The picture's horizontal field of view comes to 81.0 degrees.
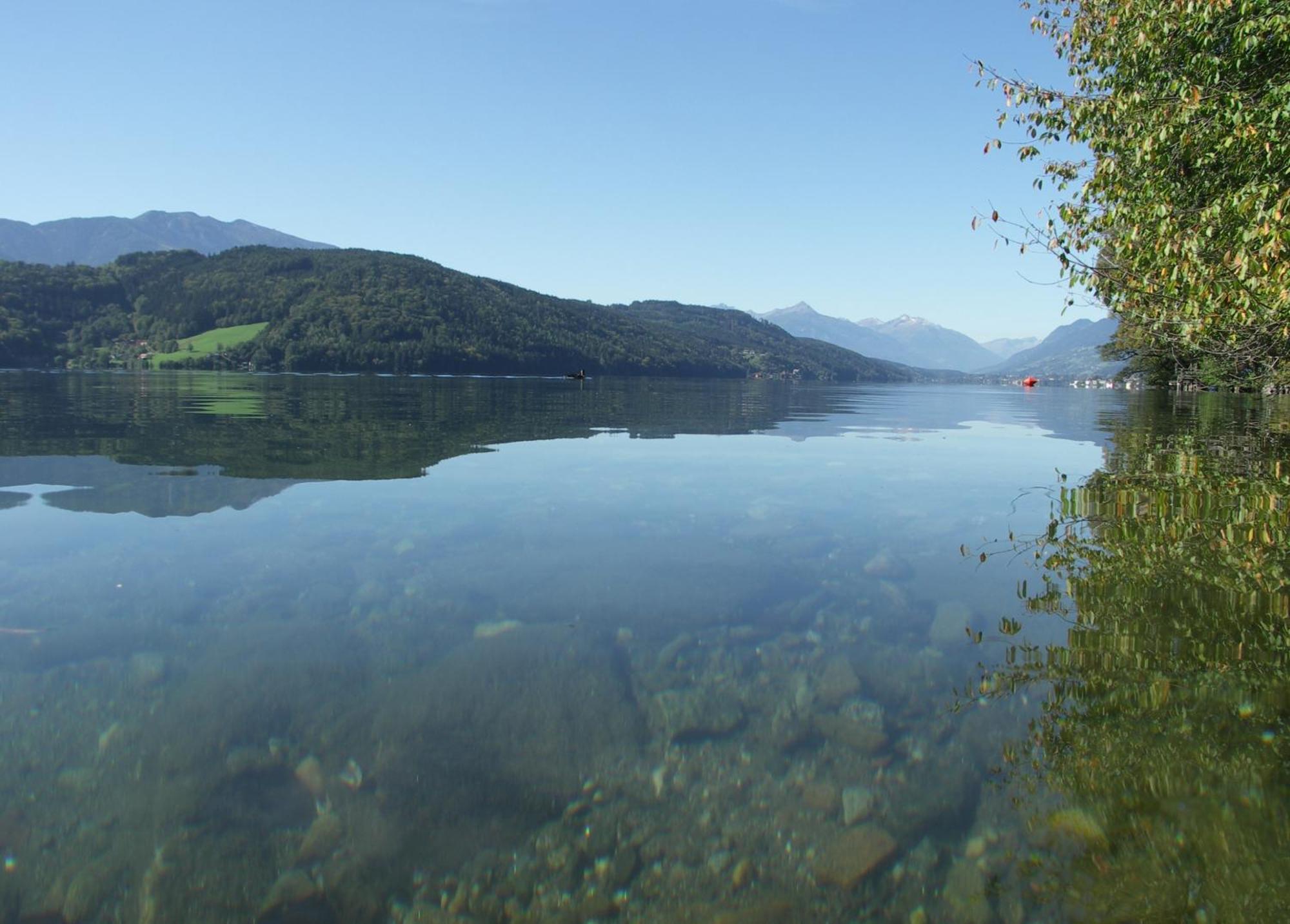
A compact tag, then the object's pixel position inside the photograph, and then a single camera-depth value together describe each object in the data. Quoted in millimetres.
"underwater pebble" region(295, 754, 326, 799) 5980
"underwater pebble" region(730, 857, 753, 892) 5066
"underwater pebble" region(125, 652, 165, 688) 7719
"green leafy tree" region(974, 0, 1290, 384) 14125
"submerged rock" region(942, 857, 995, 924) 4707
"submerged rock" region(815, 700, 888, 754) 6930
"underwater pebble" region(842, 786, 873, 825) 5832
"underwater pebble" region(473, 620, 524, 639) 9297
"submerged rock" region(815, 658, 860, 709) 7762
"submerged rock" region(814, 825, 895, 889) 5164
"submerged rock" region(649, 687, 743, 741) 7109
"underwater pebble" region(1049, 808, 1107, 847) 5337
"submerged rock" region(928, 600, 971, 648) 9320
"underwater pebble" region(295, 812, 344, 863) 5227
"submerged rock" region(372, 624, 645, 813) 6137
